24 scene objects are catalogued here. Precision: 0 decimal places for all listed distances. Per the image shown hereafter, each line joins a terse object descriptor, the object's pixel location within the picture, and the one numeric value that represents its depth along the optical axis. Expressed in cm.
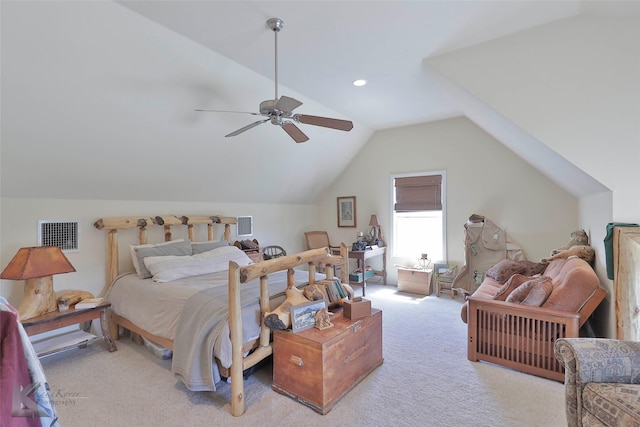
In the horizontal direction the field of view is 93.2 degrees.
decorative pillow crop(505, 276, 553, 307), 251
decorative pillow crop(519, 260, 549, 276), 351
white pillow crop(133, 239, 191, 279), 323
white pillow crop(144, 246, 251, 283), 308
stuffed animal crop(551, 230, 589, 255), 319
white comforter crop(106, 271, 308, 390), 210
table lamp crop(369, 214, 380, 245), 545
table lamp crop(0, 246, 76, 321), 246
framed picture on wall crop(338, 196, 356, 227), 588
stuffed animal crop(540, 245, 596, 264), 286
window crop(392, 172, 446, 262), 503
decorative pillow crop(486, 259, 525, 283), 359
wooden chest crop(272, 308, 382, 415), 203
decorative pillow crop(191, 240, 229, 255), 384
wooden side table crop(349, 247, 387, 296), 489
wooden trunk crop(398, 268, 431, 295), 483
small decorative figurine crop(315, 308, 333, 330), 227
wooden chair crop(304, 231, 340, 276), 586
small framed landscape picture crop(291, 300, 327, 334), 219
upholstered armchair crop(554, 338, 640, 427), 136
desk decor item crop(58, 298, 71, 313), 274
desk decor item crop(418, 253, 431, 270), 498
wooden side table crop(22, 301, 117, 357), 250
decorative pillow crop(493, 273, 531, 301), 277
